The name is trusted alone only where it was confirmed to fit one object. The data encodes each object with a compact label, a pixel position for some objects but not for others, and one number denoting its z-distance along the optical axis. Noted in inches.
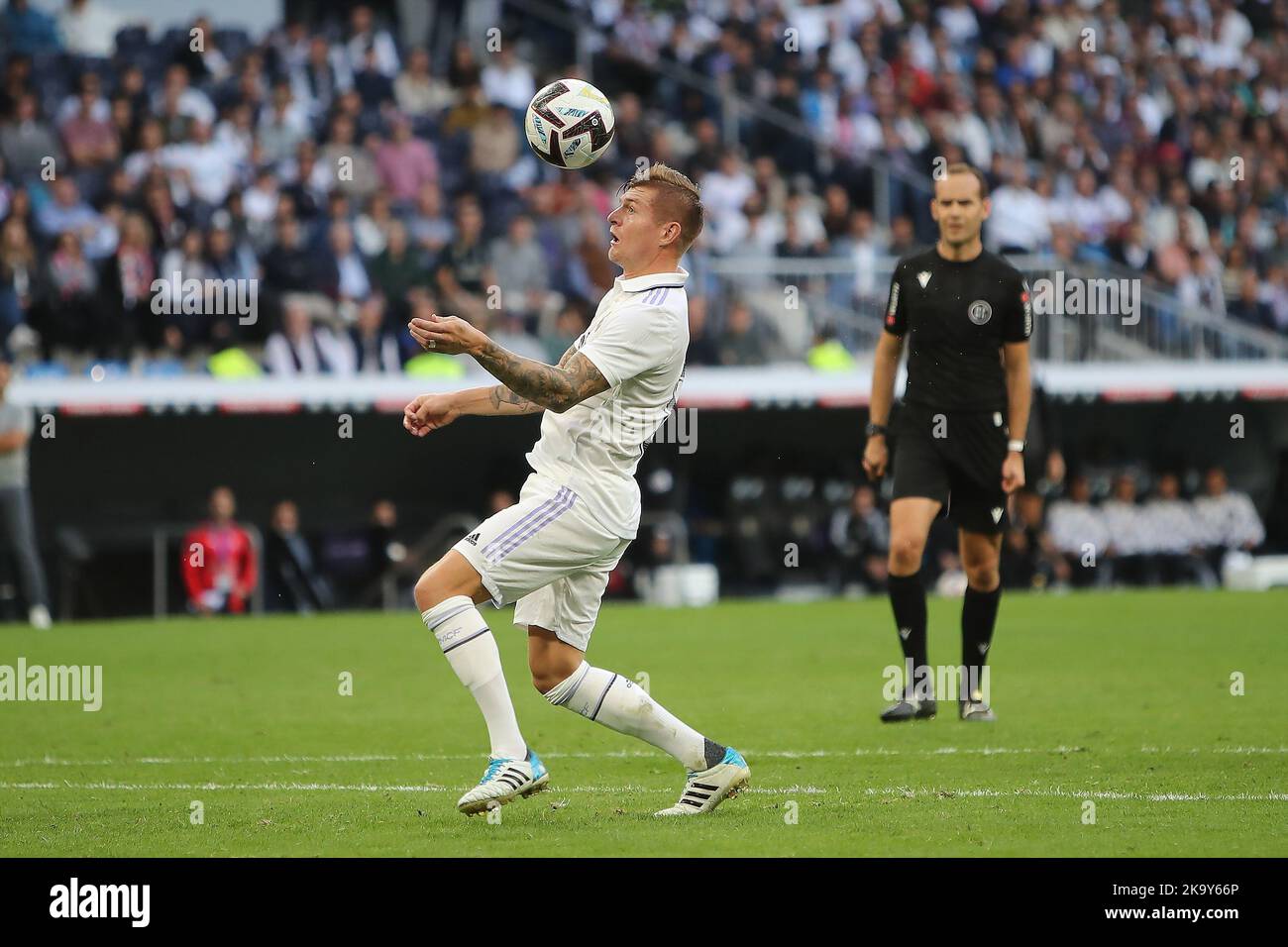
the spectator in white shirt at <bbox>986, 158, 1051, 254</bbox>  879.1
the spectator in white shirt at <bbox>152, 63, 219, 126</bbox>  791.7
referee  359.3
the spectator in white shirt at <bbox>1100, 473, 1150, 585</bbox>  839.1
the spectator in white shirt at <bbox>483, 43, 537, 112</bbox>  869.2
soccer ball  297.3
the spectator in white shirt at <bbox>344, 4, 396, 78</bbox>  864.3
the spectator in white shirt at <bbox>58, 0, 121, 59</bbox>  864.3
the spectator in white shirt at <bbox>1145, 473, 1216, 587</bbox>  844.0
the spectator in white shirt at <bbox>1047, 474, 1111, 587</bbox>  831.1
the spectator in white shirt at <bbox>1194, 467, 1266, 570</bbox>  844.6
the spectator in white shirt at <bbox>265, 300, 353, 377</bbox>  726.5
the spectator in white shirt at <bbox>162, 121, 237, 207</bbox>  767.7
